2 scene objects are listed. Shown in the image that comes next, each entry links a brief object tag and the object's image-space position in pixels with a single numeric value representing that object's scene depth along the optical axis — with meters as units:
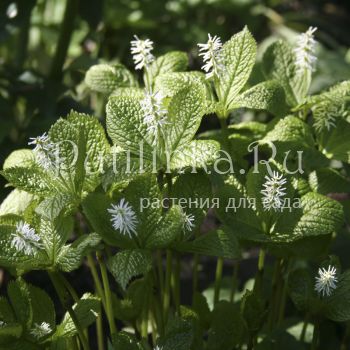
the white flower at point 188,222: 1.10
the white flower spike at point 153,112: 1.08
